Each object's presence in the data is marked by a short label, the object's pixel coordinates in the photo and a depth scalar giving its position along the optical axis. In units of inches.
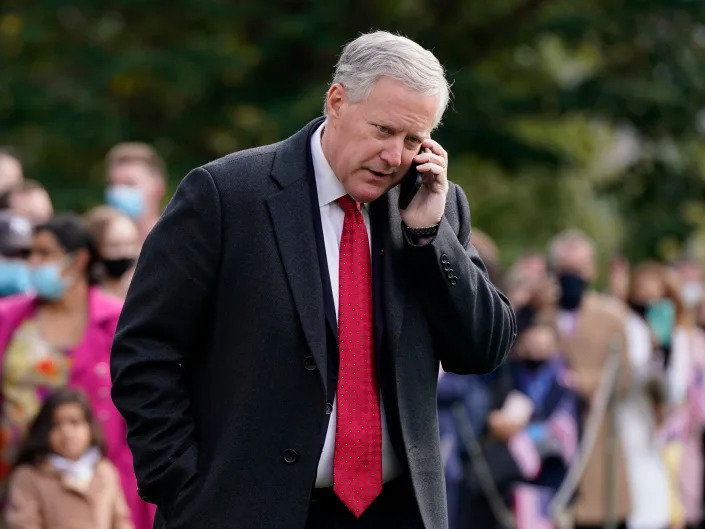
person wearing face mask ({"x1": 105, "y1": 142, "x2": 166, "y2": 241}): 760.3
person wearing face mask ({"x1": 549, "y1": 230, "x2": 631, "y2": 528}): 888.3
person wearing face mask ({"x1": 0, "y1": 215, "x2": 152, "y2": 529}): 601.0
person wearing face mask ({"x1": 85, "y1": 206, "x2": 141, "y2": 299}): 636.1
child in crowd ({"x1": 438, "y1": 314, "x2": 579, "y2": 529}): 776.3
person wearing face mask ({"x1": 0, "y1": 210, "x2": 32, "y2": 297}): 658.8
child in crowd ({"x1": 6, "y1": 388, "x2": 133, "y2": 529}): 562.9
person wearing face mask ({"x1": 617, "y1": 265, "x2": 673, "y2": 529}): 929.5
